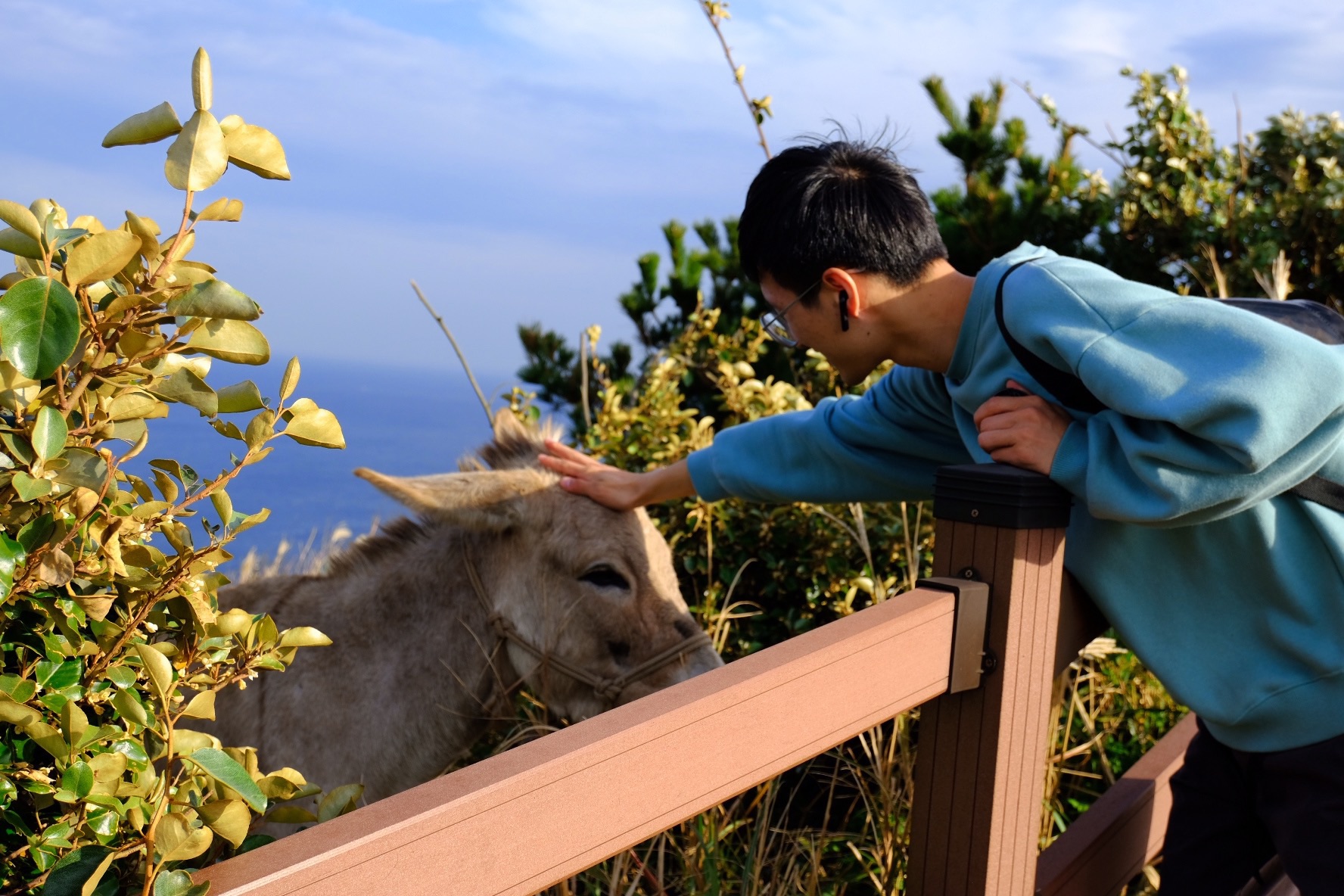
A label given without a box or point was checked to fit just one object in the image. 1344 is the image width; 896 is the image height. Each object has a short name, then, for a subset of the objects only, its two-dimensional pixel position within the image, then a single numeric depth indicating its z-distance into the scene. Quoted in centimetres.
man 170
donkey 291
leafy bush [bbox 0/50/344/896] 94
